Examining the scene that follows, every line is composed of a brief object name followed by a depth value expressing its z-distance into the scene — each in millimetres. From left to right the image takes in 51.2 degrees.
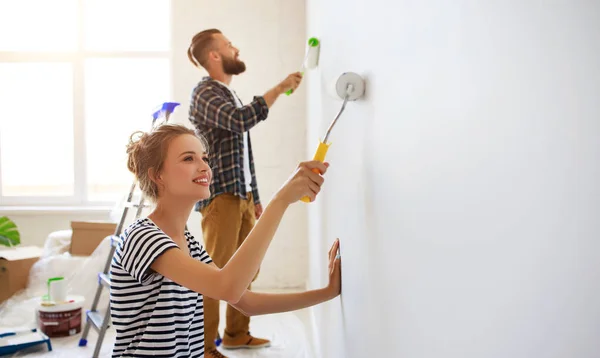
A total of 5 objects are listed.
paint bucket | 3123
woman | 1110
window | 4656
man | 2436
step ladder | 2709
